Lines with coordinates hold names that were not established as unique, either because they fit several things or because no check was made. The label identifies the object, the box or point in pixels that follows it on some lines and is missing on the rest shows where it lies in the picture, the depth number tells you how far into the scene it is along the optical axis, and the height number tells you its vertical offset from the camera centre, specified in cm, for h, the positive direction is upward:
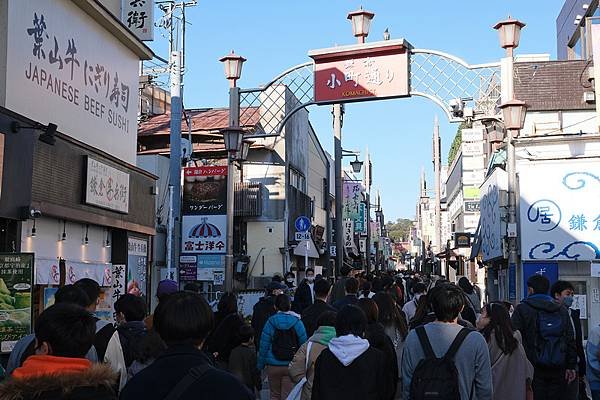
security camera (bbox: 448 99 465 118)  1764 +382
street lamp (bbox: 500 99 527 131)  1512 +317
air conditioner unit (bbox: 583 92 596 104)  2267 +526
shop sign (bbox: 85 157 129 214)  1337 +146
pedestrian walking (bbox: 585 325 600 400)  700 -94
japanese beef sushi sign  1147 +344
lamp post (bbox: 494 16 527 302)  1523 +314
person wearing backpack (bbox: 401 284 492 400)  494 -68
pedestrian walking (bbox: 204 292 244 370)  793 -85
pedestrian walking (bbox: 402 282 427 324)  1118 -65
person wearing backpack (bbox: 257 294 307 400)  857 -92
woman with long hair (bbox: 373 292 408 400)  816 -63
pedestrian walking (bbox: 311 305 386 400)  525 -79
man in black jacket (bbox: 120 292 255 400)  320 -48
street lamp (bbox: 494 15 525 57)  1573 +507
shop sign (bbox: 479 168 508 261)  1911 +146
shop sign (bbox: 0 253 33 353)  913 -47
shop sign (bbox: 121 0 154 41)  1661 +568
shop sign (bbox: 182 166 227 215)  2367 +236
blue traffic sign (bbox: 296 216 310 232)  2244 +118
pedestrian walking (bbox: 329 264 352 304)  1415 -57
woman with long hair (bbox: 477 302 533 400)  630 -85
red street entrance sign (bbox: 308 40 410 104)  1773 +477
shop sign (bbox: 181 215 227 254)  2033 +78
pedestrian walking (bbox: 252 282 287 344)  1151 -79
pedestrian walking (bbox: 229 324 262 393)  774 -107
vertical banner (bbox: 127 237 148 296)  1578 -10
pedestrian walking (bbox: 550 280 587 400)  773 -72
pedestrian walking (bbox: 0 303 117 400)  330 -53
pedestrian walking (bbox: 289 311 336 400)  641 -77
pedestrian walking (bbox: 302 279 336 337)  934 -59
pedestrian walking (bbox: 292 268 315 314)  1403 -69
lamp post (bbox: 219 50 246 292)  1788 +316
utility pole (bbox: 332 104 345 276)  2725 +332
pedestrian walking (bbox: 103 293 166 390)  578 -67
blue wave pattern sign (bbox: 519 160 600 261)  1680 +125
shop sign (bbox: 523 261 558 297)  1709 -11
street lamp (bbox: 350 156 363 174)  3169 +429
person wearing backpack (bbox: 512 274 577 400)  753 -85
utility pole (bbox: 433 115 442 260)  5616 +557
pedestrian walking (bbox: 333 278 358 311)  1011 -36
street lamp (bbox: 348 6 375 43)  1780 +596
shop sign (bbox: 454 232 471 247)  3431 +113
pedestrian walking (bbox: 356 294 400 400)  558 -74
